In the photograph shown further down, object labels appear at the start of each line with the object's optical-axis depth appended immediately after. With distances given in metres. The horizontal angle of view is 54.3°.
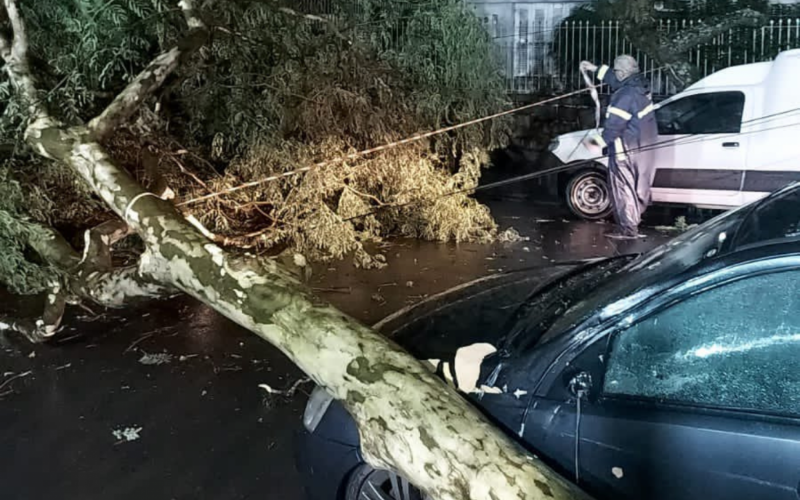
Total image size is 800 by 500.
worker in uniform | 7.79
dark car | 1.94
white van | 7.35
